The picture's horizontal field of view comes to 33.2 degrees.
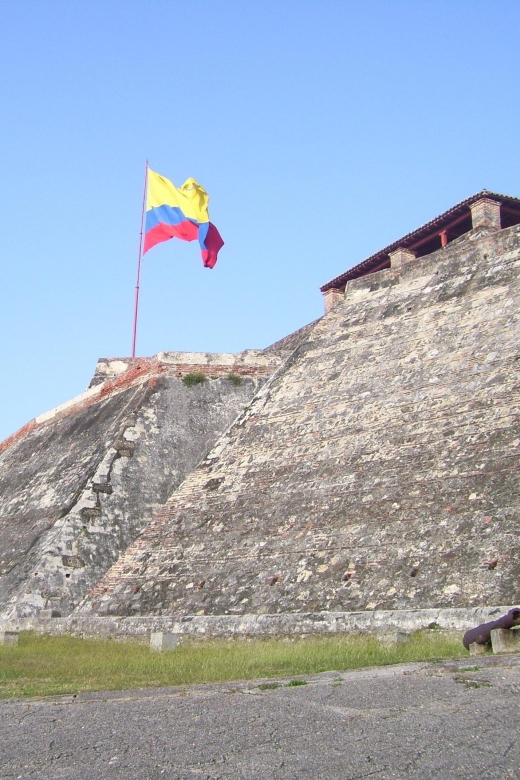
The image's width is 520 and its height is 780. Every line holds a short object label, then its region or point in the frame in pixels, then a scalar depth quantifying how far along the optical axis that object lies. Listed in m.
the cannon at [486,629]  6.92
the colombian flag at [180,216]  20.94
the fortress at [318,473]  9.75
